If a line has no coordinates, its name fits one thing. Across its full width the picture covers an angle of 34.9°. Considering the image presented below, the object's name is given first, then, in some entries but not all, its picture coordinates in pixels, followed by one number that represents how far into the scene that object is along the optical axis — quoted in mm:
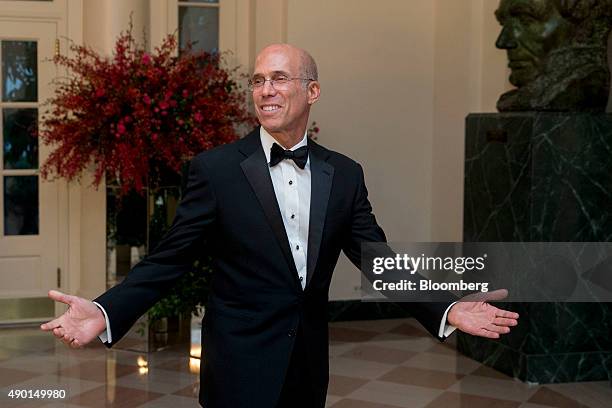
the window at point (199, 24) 7168
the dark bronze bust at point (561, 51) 5656
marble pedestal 5543
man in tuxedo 2742
